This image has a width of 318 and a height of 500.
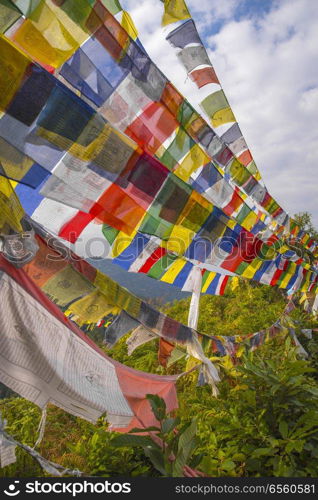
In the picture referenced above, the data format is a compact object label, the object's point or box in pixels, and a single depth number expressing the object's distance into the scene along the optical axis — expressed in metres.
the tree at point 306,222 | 16.00
